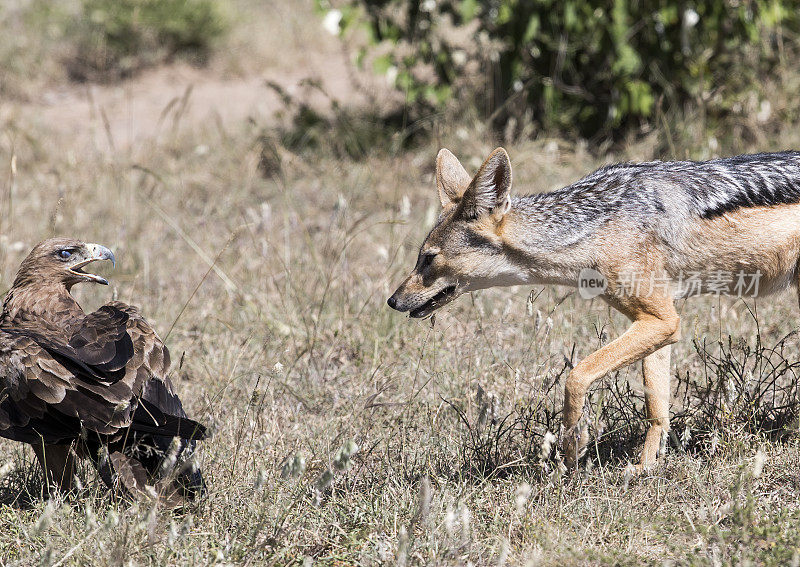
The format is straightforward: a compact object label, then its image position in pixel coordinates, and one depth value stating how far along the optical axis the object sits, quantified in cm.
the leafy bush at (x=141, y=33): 2342
